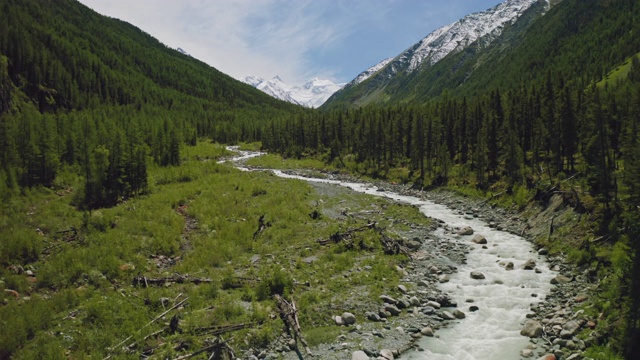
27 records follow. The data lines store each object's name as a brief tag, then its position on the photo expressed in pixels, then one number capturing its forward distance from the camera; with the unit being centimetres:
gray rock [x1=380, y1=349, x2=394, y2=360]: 1297
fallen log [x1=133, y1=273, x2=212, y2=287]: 1852
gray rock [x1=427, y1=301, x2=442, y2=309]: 1690
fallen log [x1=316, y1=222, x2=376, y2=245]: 2589
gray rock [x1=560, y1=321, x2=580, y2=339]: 1337
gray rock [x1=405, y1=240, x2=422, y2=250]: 2562
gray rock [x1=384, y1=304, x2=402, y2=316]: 1638
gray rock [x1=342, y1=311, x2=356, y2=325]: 1546
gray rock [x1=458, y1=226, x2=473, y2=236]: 3009
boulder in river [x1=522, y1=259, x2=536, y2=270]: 2122
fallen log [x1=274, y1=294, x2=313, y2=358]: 1390
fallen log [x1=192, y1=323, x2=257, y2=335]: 1403
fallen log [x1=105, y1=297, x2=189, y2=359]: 1276
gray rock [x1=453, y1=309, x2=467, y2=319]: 1602
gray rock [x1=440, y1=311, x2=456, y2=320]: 1587
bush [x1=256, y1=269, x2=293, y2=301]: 1723
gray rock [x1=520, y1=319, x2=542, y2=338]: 1408
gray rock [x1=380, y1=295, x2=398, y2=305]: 1711
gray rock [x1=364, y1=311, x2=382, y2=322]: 1575
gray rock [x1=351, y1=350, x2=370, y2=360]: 1282
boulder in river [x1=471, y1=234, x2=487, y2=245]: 2739
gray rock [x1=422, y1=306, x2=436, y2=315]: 1636
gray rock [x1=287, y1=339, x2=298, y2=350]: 1365
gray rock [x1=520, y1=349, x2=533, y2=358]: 1299
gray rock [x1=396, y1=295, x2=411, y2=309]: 1694
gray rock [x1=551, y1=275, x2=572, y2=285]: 1842
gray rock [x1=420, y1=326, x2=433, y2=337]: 1468
